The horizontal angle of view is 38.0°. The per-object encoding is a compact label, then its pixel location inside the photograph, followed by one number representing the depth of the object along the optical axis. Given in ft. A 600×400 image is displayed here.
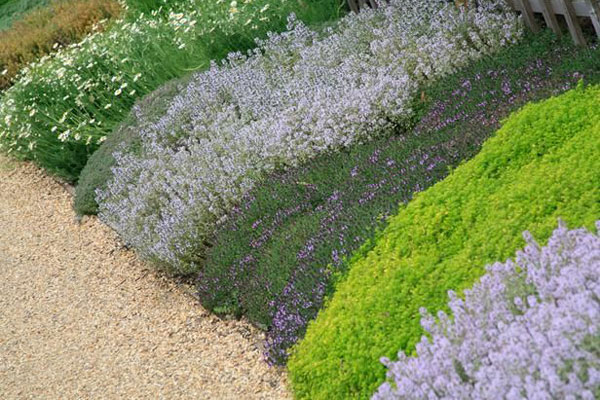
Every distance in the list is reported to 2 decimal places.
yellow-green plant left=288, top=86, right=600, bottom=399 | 11.71
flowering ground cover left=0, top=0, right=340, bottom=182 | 30.45
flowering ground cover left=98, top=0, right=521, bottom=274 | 20.90
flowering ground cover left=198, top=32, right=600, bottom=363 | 15.35
